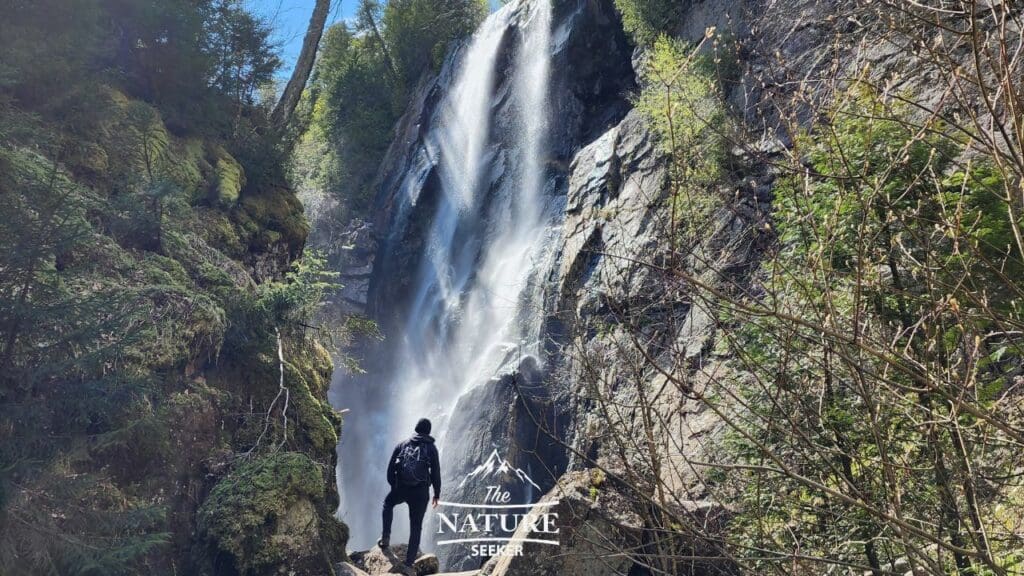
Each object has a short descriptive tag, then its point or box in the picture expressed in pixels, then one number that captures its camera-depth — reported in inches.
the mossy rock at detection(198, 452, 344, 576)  263.9
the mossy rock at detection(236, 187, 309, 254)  444.8
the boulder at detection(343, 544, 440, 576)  303.9
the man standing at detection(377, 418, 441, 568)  294.0
